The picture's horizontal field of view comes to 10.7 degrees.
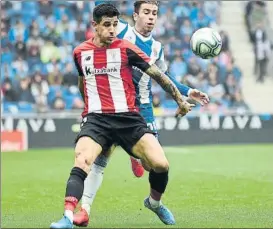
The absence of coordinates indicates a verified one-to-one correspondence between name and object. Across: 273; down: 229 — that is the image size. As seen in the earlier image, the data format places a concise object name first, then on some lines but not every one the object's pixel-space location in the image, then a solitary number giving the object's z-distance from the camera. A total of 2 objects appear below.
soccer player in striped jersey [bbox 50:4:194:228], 13.43
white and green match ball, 15.82
